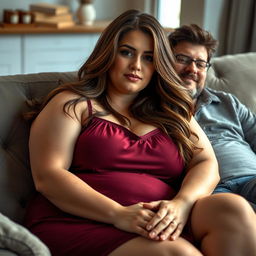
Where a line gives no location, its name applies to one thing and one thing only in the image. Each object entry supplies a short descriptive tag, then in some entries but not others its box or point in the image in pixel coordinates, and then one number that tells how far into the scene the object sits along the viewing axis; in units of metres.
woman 1.62
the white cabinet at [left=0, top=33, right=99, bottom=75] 3.85
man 2.14
